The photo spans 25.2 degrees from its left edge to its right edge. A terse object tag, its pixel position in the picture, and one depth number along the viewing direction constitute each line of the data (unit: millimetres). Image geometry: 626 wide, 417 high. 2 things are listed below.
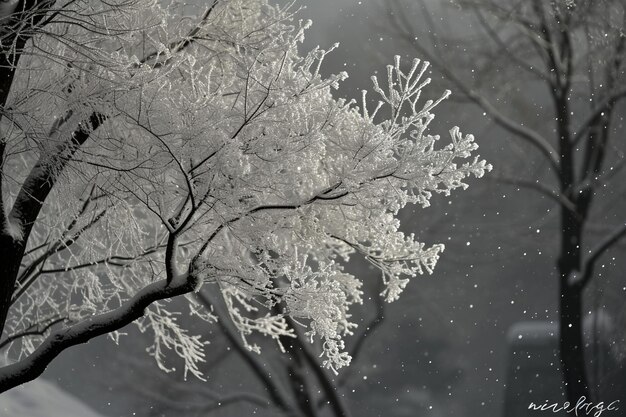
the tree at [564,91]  14305
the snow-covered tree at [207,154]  6020
